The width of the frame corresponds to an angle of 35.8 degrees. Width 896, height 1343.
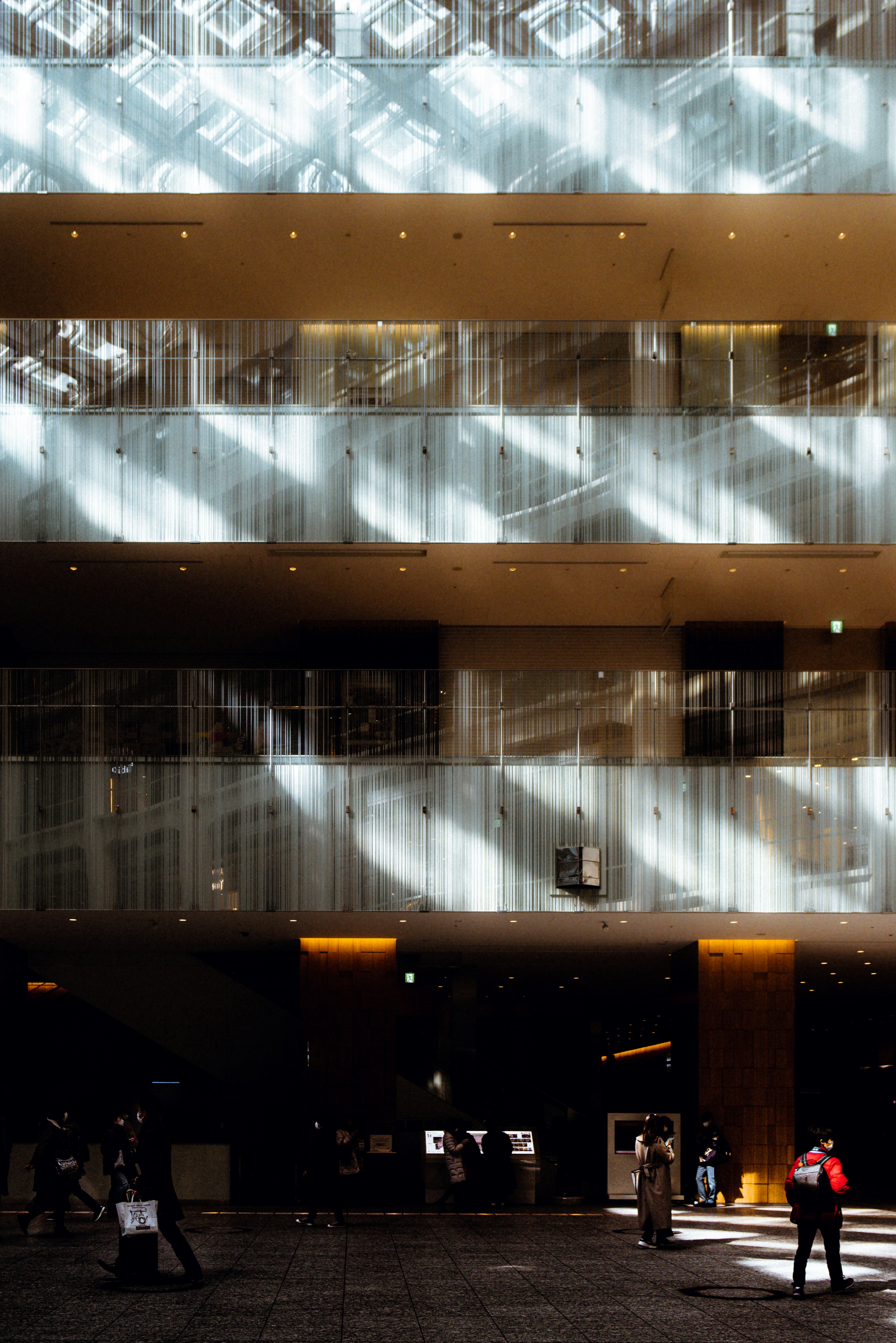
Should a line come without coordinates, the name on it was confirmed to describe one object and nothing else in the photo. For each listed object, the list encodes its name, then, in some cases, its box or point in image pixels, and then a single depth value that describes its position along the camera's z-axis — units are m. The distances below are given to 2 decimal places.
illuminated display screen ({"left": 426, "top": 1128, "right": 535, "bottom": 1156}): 24.39
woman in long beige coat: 16.94
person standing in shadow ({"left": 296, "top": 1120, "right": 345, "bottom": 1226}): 19.56
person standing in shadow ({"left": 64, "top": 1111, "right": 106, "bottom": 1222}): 18.70
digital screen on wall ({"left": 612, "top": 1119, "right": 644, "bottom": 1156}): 25.00
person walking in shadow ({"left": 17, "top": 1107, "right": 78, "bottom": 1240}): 17.39
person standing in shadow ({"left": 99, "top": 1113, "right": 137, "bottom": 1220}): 14.88
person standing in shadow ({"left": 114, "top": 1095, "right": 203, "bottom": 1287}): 12.73
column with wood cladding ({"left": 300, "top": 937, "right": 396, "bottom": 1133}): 24.81
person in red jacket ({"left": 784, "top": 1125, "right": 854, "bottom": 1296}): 12.85
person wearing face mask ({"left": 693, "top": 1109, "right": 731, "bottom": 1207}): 22.97
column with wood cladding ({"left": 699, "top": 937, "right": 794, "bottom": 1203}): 24.02
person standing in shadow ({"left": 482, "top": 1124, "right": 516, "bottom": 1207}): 23.88
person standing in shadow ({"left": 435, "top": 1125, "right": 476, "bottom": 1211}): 22.95
